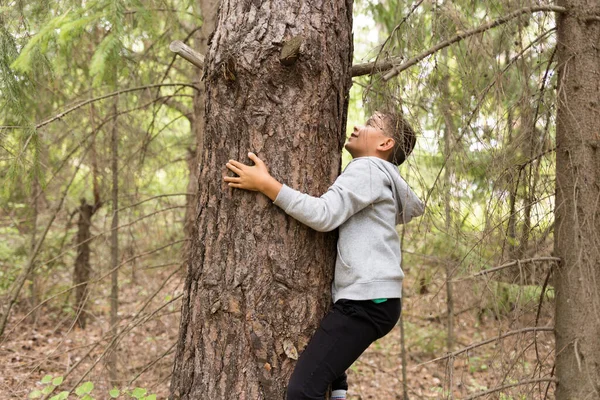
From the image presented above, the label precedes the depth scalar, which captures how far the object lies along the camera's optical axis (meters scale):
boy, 2.35
